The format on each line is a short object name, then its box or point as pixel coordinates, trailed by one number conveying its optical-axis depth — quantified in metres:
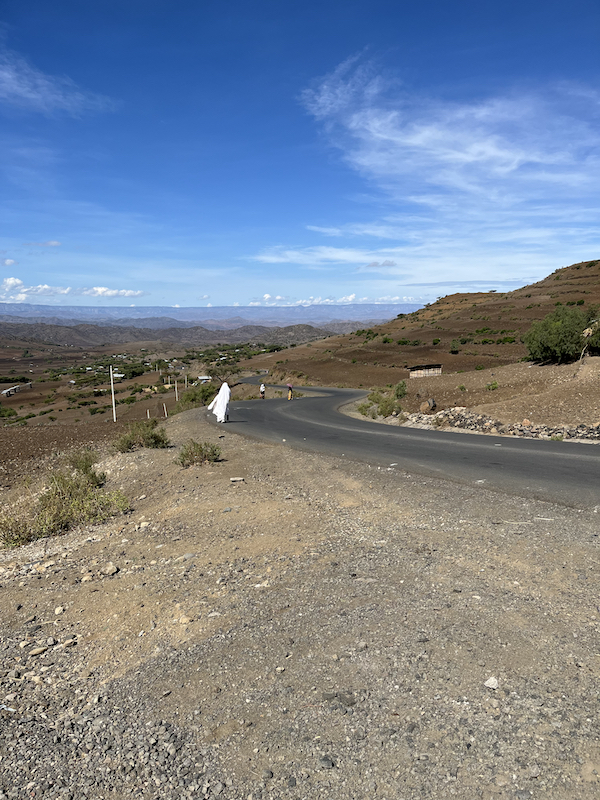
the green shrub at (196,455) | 14.16
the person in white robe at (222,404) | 23.50
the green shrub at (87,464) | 13.92
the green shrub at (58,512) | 9.96
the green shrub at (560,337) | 25.28
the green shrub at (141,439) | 18.03
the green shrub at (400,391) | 28.34
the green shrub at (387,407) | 25.28
